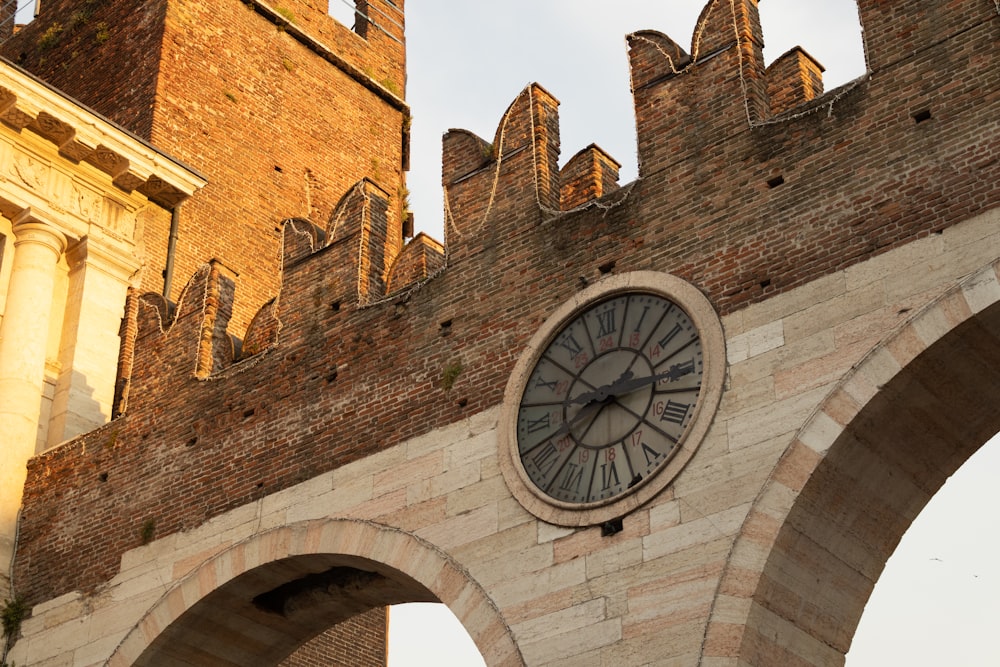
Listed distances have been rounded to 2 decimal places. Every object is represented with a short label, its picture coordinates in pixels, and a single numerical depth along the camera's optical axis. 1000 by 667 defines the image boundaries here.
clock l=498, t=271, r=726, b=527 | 11.52
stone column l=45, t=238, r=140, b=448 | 16.64
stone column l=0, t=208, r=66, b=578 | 15.80
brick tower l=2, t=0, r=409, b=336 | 19.06
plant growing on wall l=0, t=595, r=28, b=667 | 15.05
